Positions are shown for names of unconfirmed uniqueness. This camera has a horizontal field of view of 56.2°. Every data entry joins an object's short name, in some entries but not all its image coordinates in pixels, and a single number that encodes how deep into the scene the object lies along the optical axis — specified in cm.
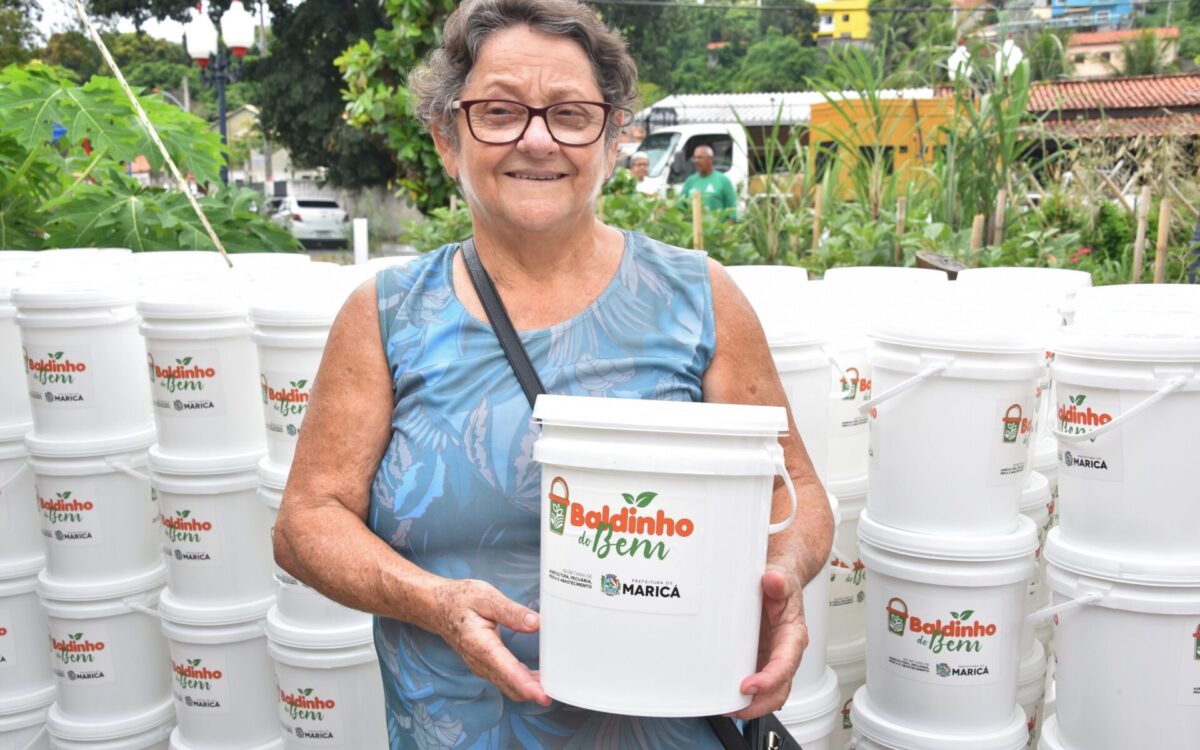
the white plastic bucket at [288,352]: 287
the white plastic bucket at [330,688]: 306
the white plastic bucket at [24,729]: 370
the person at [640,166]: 969
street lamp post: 1319
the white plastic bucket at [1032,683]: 296
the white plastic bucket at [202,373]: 306
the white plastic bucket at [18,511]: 360
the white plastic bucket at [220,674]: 329
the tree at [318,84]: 2569
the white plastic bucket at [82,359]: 320
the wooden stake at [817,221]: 603
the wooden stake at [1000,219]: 579
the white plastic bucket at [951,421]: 251
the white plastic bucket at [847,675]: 313
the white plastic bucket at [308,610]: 305
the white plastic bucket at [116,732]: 346
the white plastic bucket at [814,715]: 276
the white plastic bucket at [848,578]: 306
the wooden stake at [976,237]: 541
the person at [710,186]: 853
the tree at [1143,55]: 3925
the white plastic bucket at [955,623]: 263
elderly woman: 180
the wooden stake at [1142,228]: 562
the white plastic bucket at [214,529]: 320
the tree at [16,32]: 2314
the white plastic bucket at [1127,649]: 237
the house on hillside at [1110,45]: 3803
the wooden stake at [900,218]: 558
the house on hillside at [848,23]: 8699
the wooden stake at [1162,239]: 529
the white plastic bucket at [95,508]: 336
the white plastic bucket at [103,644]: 345
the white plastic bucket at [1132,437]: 229
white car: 2805
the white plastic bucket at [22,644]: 369
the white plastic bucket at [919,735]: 267
